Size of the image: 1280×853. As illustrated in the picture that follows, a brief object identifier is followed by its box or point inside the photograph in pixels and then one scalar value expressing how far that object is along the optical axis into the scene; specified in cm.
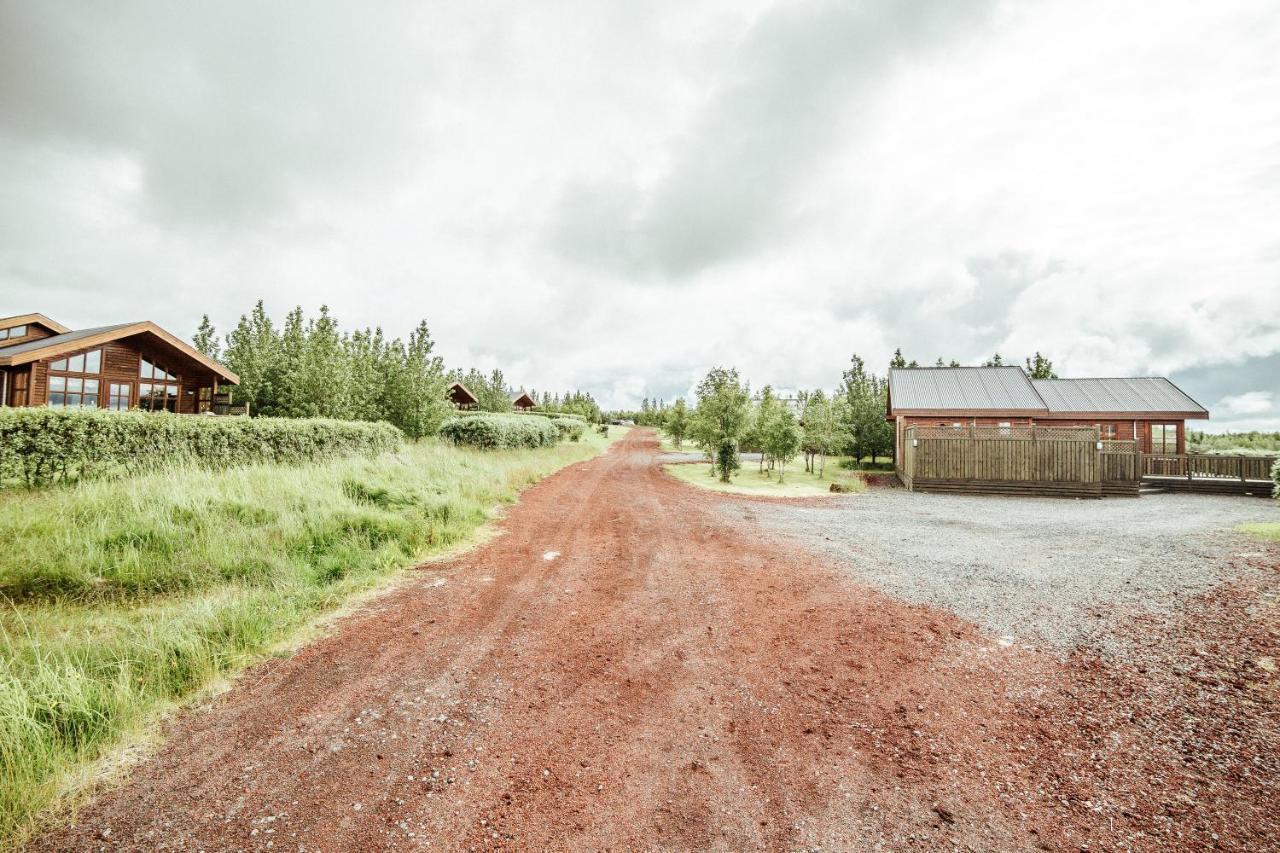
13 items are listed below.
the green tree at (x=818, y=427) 2441
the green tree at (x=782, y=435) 2166
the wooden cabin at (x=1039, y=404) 2480
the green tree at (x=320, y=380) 2002
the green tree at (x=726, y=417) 2116
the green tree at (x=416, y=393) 2305
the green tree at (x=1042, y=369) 4852
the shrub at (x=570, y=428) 4465
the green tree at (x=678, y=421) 3875
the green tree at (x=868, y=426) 2861
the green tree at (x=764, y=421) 2225
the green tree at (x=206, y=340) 3703
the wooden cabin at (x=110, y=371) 1698
